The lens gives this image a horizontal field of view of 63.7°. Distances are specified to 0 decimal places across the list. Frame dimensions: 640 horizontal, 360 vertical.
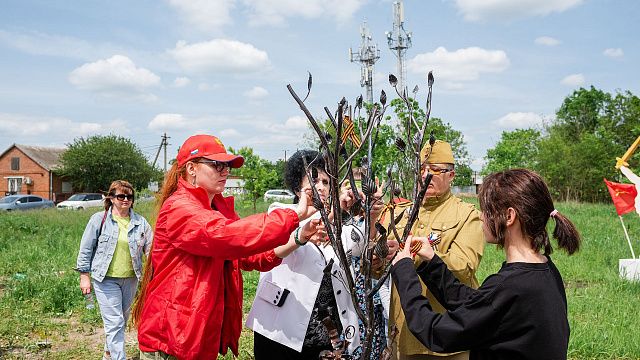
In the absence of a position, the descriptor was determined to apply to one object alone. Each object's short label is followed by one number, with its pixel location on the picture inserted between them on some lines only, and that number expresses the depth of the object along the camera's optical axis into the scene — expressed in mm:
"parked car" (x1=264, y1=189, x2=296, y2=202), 29312
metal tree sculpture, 1627
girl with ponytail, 1576
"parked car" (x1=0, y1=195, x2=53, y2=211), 26641
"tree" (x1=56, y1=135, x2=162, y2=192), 39125
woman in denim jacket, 4512
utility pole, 41000
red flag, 7914
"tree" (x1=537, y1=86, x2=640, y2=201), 32844
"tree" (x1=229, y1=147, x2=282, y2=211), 18234
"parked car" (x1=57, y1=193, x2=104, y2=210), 28984
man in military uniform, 2371
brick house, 41250
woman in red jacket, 2066
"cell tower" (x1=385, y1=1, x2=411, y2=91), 29206
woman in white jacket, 2520
